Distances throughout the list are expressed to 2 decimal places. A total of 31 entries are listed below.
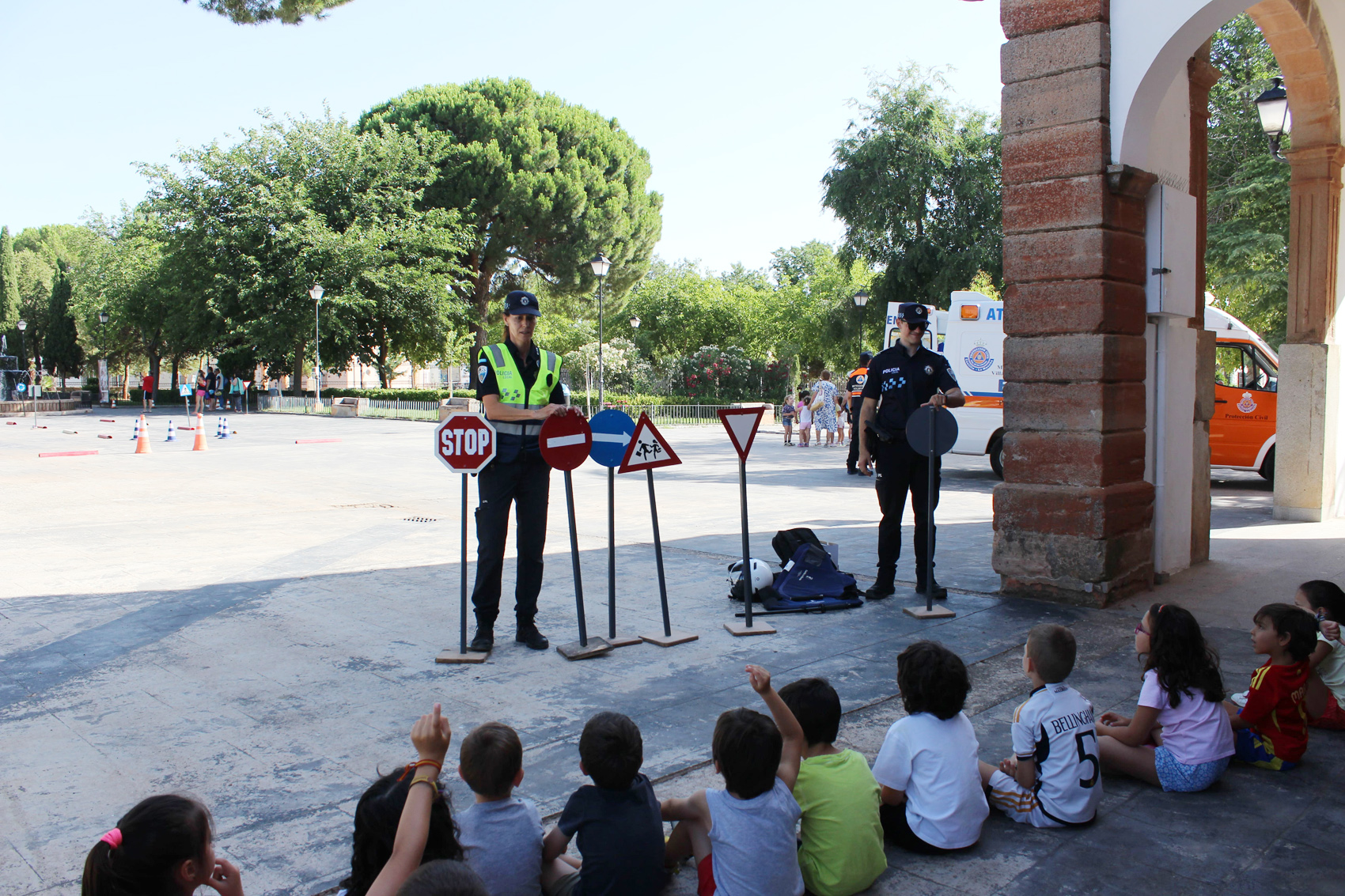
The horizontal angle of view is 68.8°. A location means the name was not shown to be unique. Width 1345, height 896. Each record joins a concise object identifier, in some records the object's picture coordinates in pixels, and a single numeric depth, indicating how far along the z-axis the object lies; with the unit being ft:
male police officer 22.72
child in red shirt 12.25
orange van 44.86
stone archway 21.22
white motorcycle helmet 22.31
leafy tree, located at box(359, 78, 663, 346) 145.18
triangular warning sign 19.08
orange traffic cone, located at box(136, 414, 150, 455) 68.08
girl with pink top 11.66
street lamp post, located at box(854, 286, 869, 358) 97.66
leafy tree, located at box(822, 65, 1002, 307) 103.55
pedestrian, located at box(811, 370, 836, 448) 75.51
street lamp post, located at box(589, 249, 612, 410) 93.66
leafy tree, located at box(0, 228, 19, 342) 220.23
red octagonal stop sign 17.56
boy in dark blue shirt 9.01
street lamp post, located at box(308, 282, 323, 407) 121.49
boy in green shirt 9.72
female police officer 18.15
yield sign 19.79
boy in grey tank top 9.09
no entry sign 17.66
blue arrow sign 19.10
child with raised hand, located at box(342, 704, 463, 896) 8.09
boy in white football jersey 11.10
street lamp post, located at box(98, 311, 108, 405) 169.67
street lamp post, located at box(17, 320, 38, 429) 170.46
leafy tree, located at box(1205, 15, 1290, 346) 65.87
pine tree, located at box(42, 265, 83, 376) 219.41
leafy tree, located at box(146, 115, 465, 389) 134.21
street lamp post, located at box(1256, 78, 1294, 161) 31.83
